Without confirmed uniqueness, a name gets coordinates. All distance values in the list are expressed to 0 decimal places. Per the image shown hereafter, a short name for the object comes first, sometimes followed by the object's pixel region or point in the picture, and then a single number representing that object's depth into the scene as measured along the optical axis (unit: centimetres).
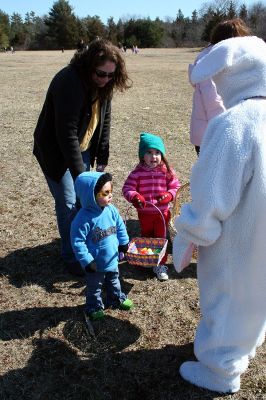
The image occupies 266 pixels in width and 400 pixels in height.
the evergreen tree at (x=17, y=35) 6488
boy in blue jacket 265
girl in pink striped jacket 340
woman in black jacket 283
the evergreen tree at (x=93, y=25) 5881
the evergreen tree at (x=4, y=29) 5931
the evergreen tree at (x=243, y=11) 5488
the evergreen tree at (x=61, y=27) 5959
